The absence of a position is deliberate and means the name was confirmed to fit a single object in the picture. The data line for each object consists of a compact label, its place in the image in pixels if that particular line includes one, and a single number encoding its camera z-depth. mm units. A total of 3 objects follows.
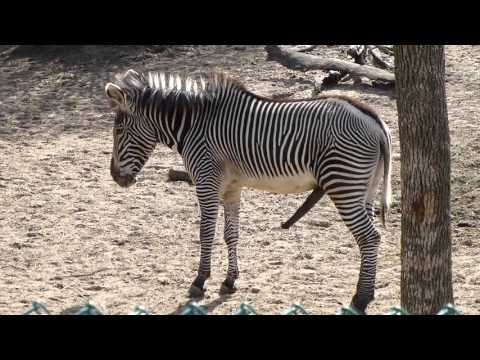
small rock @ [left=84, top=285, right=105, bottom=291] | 14961
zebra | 14000
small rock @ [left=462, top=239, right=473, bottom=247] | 16437
